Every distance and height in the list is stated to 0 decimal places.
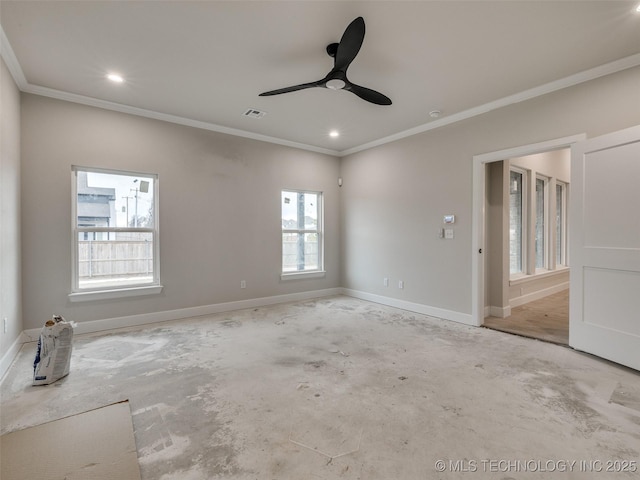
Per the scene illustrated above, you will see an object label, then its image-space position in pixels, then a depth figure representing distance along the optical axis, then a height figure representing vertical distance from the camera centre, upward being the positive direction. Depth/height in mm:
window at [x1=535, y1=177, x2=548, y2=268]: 5789 +266
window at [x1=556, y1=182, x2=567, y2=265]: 6348 +285
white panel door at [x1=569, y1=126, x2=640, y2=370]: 2627 -86
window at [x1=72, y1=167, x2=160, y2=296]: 3672 +110
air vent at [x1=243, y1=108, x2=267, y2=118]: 3925 +1679
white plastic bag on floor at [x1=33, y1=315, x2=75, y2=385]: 2418 -932
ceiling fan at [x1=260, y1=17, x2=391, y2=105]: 2010 +1368
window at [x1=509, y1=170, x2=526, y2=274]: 5156 +272
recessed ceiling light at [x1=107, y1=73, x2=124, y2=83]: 3062 +1673
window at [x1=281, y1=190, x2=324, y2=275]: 5426 +122
